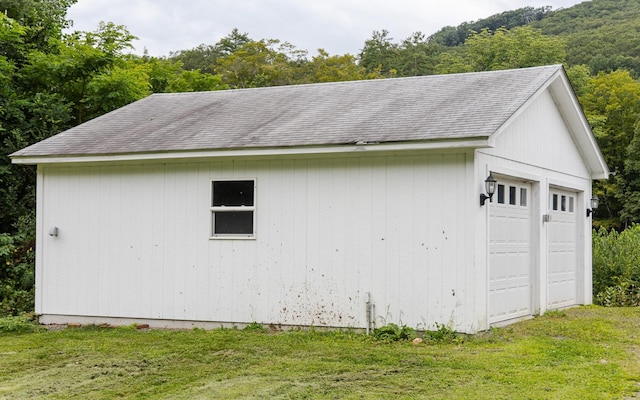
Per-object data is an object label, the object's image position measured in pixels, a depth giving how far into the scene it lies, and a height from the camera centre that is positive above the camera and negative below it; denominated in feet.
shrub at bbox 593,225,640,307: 51.21 -3.47
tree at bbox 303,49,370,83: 135.44 +25.56
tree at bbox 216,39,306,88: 140.87 +26.25
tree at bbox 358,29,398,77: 172.65 +36.07
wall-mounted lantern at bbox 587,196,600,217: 50.89 +0.77
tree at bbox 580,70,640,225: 127.44 +14.09
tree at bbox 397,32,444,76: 167.22 +34.17
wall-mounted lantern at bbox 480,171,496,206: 34.01 +1.24
